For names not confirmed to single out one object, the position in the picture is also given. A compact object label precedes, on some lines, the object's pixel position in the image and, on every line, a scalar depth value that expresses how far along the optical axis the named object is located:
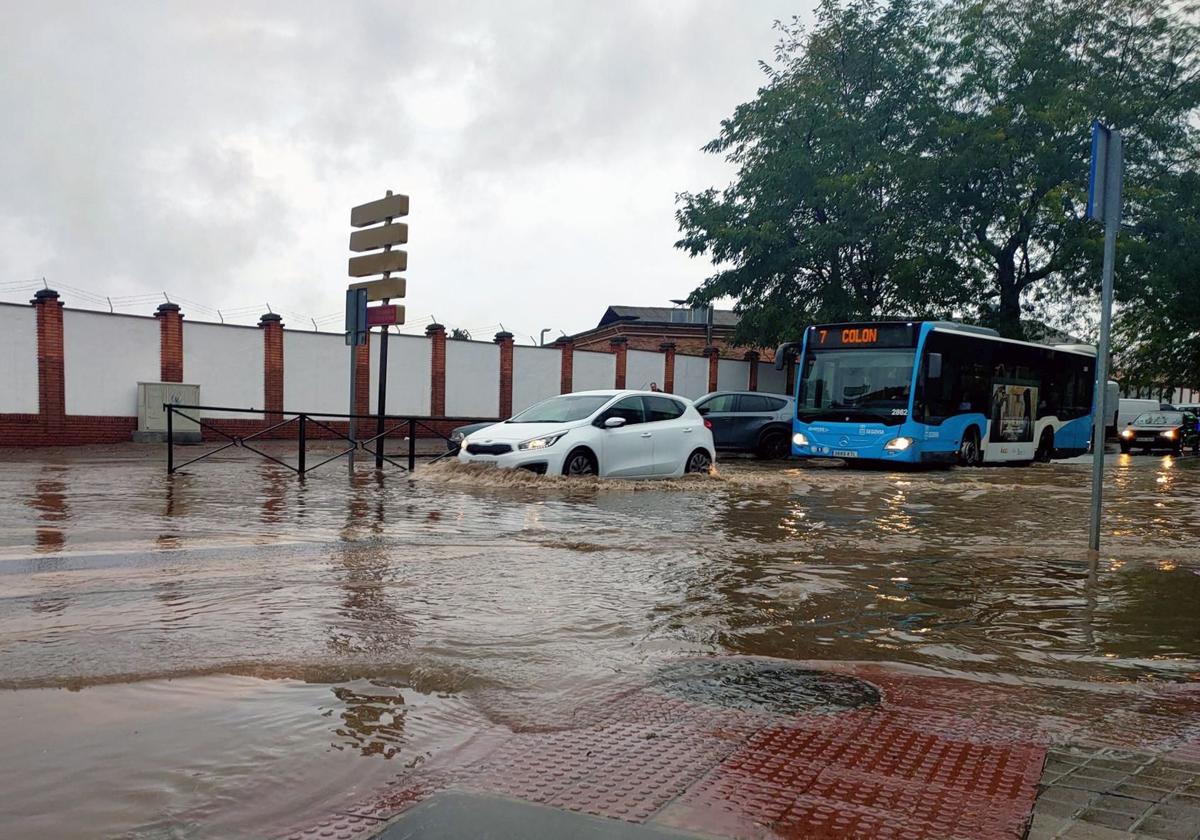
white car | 14.05
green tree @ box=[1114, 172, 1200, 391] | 29.34
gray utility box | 24.59
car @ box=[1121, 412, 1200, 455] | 33.91
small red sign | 15.31
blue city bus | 19.94
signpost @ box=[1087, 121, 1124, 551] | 8.02
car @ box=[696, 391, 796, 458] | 24.06
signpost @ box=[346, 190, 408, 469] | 15.68
